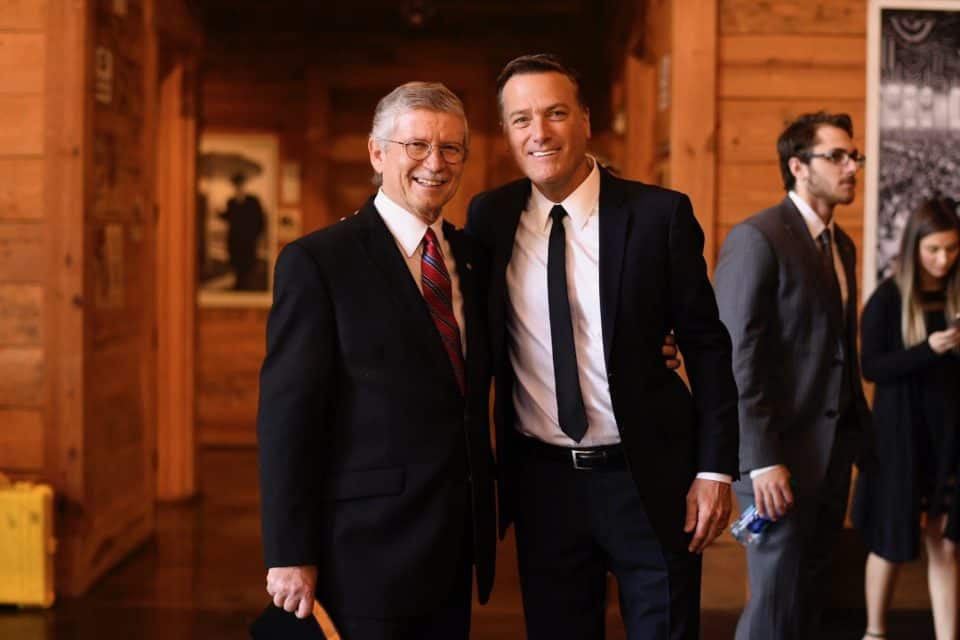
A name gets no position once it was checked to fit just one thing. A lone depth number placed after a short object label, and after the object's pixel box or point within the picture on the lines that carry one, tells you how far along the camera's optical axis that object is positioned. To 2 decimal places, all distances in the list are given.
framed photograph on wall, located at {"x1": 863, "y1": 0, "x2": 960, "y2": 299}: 4.86
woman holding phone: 4.08
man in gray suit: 3.13
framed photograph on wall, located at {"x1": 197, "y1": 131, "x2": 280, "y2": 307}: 9.09
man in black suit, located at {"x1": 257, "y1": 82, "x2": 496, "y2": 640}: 2.30
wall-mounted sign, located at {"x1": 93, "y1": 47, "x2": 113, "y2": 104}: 5.16
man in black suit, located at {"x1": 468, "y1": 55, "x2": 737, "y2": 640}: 2.52
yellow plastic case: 4.79
